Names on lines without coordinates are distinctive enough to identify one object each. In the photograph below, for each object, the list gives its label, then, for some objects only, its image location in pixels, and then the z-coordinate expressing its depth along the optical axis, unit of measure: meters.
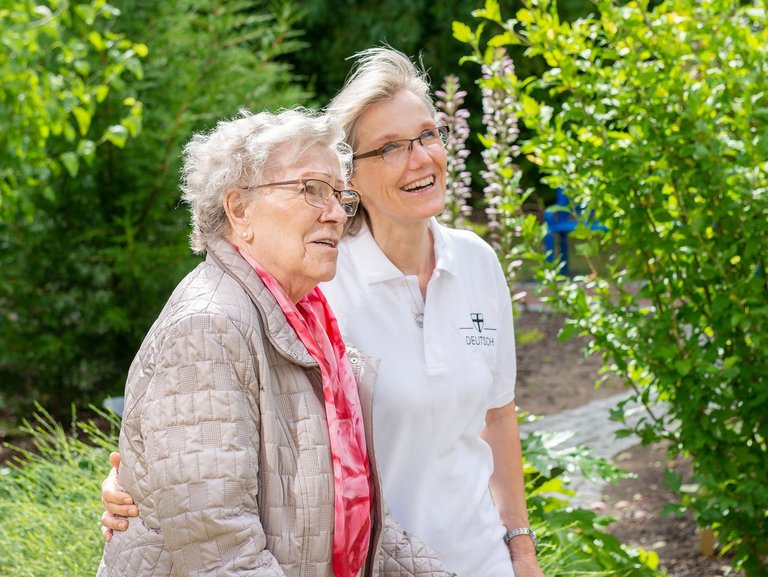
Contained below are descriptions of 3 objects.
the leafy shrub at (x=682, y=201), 3.51
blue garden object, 11.02
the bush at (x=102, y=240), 5.88
